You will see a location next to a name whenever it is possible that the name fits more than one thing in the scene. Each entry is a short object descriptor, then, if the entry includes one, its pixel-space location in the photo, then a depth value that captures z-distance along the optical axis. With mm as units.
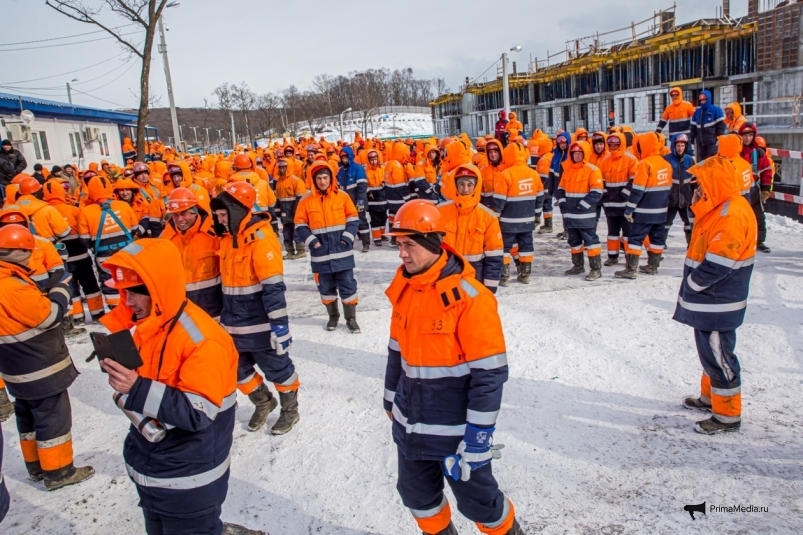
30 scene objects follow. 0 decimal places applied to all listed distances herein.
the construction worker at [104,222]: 7465
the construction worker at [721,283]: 4031
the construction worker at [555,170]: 10859
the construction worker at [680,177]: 8578
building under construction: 19391
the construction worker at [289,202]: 11391
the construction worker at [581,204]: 8203
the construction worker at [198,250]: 4605
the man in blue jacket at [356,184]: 11180
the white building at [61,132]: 20859
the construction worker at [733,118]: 9977
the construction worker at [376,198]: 12227
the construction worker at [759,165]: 8414
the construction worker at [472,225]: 5938
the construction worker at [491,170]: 8180
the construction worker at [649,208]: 8000
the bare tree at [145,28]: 18750
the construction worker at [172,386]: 2385
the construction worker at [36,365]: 3895
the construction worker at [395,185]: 12000
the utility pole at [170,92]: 23938
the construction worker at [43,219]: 7168
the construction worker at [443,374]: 2639
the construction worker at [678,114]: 12750
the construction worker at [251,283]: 4434
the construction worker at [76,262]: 7941
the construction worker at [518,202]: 7898
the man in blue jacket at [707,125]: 11828
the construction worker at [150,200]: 9267
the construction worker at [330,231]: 6746
